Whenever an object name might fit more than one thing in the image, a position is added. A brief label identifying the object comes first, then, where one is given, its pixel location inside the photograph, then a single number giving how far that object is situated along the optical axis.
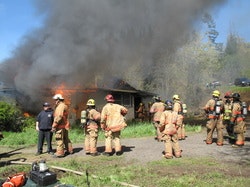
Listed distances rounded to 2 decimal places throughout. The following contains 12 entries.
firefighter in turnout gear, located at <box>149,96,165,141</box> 12.11
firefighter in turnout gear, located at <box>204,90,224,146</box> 10.34
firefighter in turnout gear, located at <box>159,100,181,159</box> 8.60
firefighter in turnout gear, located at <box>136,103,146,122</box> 24.95
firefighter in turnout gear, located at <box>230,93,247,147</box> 10.09
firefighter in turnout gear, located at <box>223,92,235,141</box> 11.51
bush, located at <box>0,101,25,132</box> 16.14
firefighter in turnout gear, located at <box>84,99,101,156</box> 9.44
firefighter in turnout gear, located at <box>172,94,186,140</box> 11.89
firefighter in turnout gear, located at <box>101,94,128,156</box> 9.09
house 19.04
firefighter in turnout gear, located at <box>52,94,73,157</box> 9.11
